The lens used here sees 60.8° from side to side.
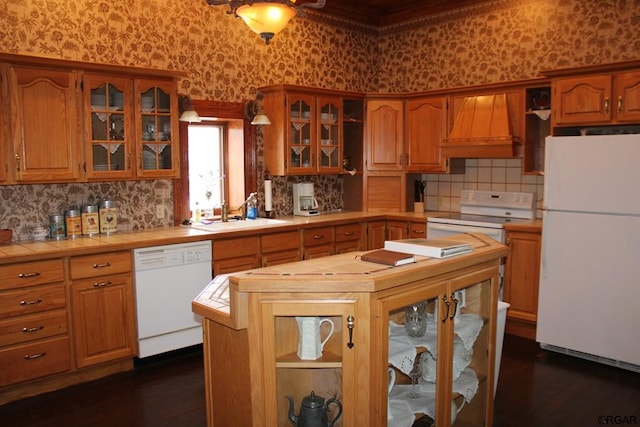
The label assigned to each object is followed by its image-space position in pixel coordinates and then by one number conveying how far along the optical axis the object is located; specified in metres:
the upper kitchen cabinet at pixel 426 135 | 5.48
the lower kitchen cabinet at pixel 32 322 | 3.41
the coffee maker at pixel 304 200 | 5.64
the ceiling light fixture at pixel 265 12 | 2.72
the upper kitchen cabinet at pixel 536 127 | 4.83
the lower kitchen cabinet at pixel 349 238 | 5.31
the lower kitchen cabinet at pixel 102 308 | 3.68
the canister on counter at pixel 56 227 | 4.05
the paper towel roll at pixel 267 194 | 5.28
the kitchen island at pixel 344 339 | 2.06
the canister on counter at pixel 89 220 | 4.16
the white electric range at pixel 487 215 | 4.83
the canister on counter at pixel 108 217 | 4.27
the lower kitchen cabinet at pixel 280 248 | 4.70
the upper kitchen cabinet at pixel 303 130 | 5.19
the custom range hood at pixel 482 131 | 4.93
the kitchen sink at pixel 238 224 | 4.56
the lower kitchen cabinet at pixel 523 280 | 4.57
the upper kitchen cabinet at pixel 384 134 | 5.74
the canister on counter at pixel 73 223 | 4.09
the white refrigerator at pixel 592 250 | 3.83
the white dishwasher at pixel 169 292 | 3.96
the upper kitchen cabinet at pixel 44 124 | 3.64
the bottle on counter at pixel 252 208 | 5.20
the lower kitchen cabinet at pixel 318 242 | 5.04
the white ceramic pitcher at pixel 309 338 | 2.15
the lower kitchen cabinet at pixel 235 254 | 4.37
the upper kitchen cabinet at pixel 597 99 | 4.03
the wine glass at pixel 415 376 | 2.47
